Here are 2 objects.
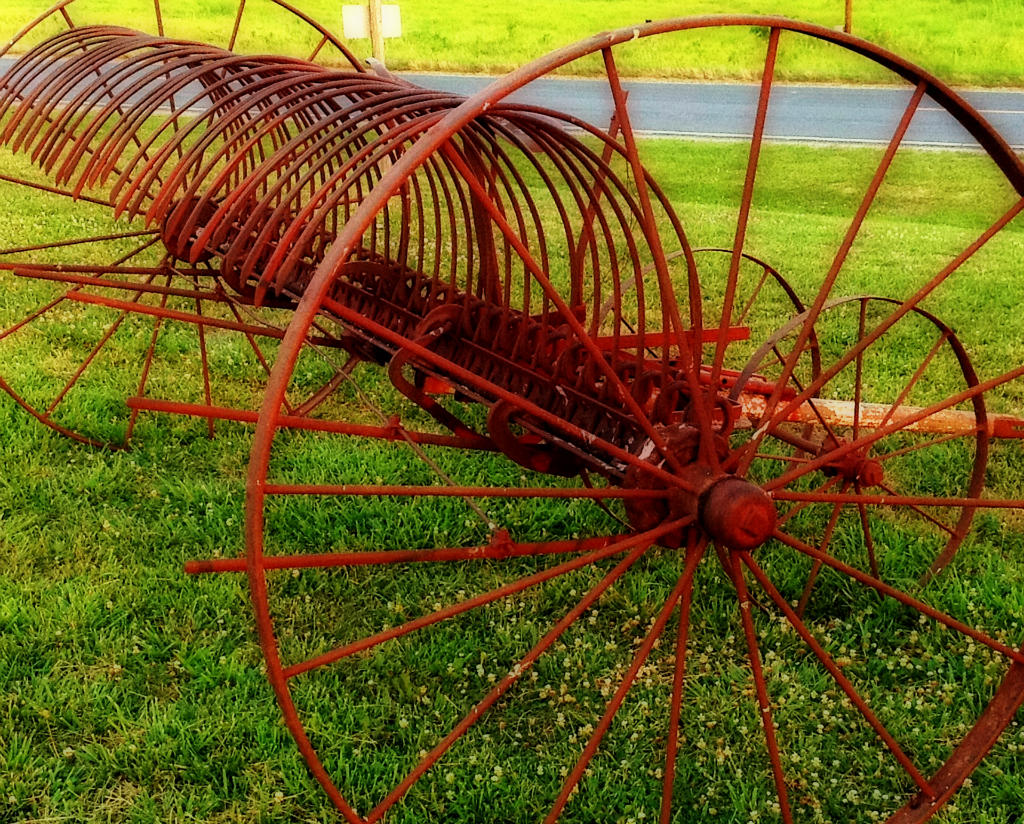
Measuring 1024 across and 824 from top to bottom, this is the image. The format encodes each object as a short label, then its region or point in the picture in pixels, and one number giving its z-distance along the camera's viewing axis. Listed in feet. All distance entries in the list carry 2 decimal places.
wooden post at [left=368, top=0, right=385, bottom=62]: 19.47
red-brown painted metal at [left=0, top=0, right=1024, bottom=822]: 5.24
